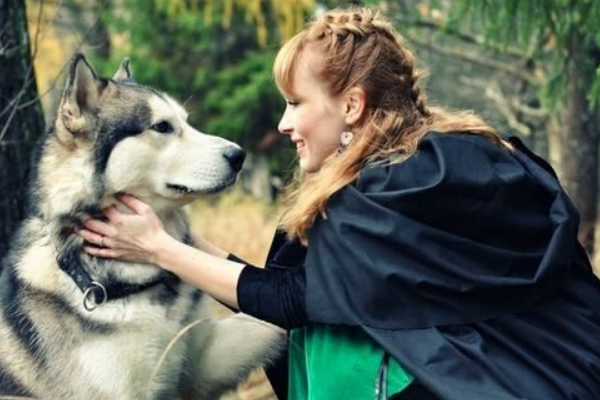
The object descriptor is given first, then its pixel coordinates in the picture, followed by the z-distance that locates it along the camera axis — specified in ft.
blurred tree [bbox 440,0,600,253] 16.55
